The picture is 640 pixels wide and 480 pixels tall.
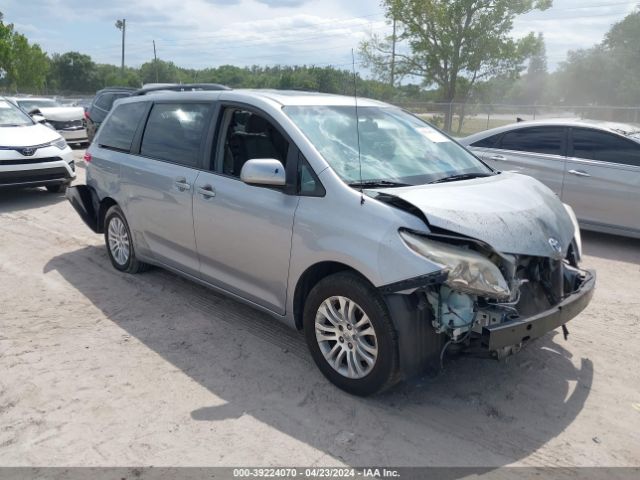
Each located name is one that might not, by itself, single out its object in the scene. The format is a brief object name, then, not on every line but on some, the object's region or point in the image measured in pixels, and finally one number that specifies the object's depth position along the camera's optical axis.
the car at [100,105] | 15.04
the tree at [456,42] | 29.83
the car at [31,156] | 9.05
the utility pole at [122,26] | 60.94
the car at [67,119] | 17.31
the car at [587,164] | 7.04
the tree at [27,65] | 48.47
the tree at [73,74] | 75.19
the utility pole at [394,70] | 28.63
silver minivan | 3.21
